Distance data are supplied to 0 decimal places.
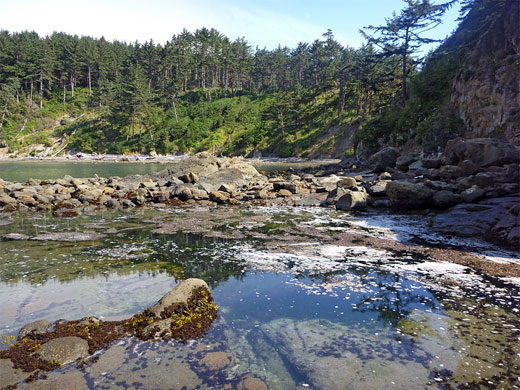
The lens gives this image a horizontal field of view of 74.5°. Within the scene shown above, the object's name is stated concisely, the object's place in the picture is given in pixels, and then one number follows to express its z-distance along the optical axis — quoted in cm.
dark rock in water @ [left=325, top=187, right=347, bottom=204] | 2436
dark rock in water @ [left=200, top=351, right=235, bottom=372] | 600
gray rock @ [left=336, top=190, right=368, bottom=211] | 2233
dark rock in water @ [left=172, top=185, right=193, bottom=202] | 2691
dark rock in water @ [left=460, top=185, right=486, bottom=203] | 1828
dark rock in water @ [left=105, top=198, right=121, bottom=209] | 2406
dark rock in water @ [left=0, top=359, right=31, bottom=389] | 543
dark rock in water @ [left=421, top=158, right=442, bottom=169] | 2754
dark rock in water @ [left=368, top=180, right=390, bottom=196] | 2434
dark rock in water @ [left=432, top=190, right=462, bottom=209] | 1892
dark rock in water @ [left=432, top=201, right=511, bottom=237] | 1536
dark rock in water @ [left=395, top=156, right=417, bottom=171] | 3082
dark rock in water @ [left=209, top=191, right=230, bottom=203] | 2634
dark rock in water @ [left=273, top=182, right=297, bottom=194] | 2980
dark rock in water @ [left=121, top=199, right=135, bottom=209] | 2408
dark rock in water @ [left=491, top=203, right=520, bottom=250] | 1323
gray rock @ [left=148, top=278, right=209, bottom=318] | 780
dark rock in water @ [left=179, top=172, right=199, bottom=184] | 3272
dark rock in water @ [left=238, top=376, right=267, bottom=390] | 546
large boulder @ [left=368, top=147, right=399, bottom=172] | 3488
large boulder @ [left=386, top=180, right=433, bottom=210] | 2009
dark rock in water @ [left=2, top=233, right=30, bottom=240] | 1472
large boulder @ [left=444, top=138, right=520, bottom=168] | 2195
